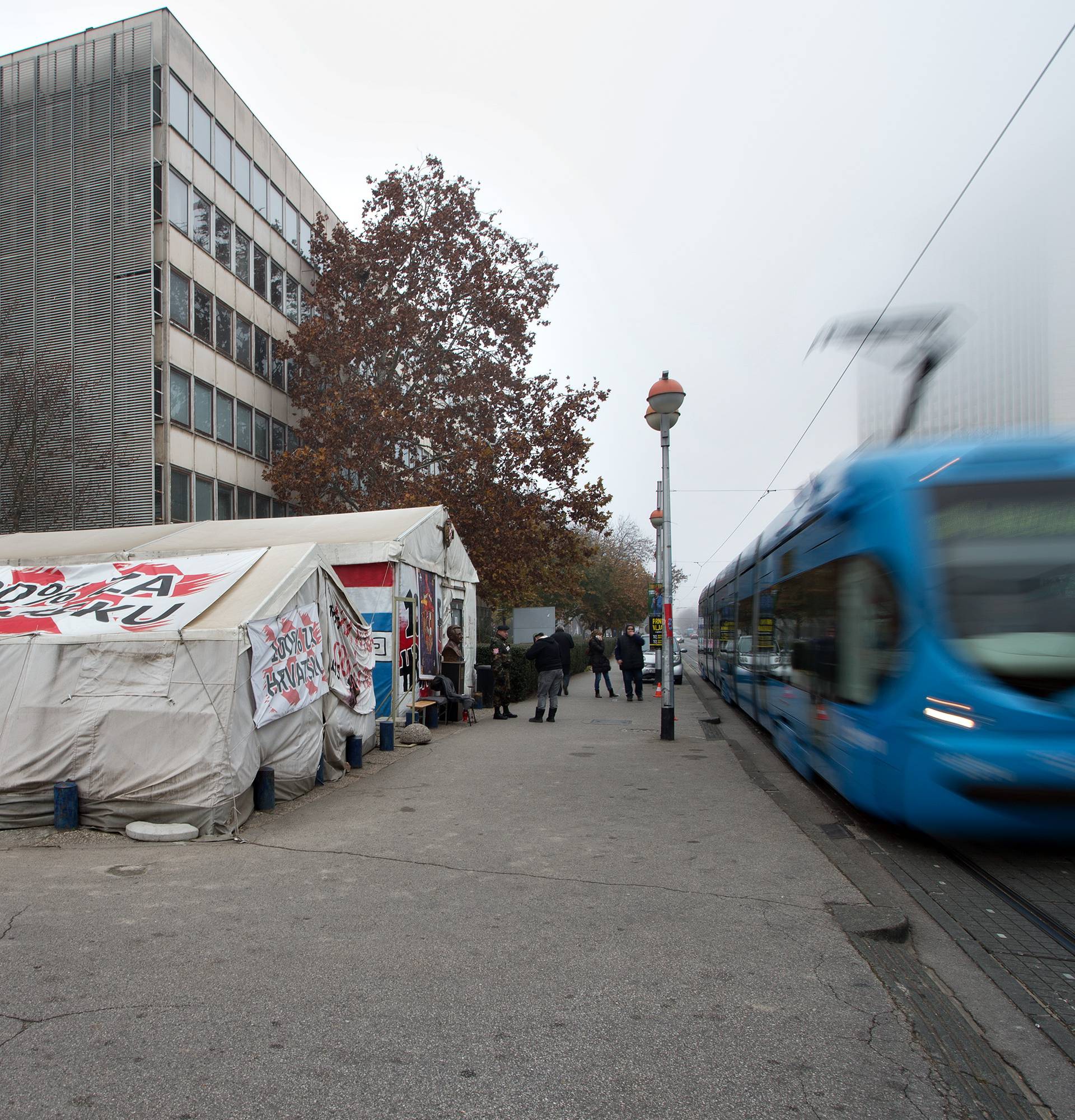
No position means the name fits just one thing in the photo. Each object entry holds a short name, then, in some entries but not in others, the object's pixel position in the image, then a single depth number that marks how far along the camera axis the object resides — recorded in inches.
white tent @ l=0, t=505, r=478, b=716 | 545.3
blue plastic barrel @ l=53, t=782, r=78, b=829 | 279.0
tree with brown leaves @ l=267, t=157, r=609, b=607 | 978.7
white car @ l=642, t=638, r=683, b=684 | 1218.6
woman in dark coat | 925.8
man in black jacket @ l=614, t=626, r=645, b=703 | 850.8
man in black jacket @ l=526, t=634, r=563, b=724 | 637.9
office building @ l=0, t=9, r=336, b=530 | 898.7
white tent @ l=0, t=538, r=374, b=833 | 279.3
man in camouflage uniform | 674.8
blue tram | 217.9
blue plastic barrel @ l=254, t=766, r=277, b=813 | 311.1
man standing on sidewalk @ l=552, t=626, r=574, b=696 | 694.5
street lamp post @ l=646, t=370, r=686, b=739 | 536.1
